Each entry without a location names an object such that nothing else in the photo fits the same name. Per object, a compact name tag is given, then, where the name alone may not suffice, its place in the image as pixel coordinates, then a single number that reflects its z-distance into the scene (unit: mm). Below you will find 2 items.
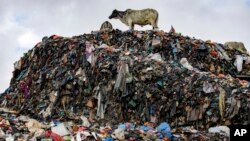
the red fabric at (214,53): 17341
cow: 19047
